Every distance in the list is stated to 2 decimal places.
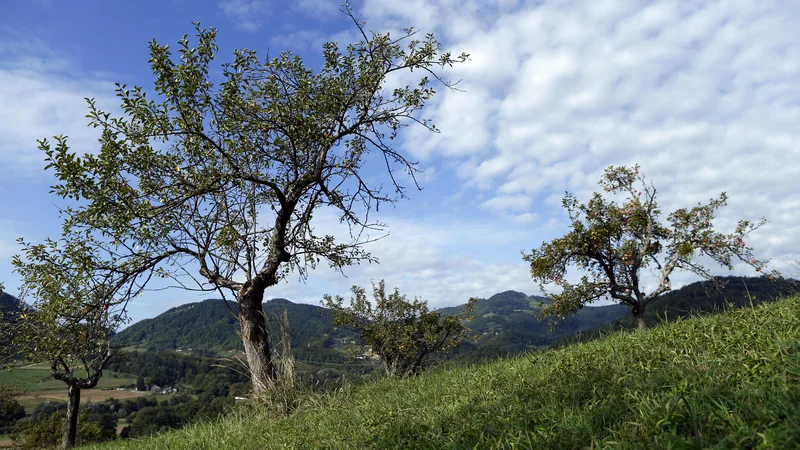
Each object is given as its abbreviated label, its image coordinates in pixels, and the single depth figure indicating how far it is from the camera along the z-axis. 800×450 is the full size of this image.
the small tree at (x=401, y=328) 24.97
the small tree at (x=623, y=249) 19.61
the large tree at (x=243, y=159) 8.94
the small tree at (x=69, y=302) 10.18
